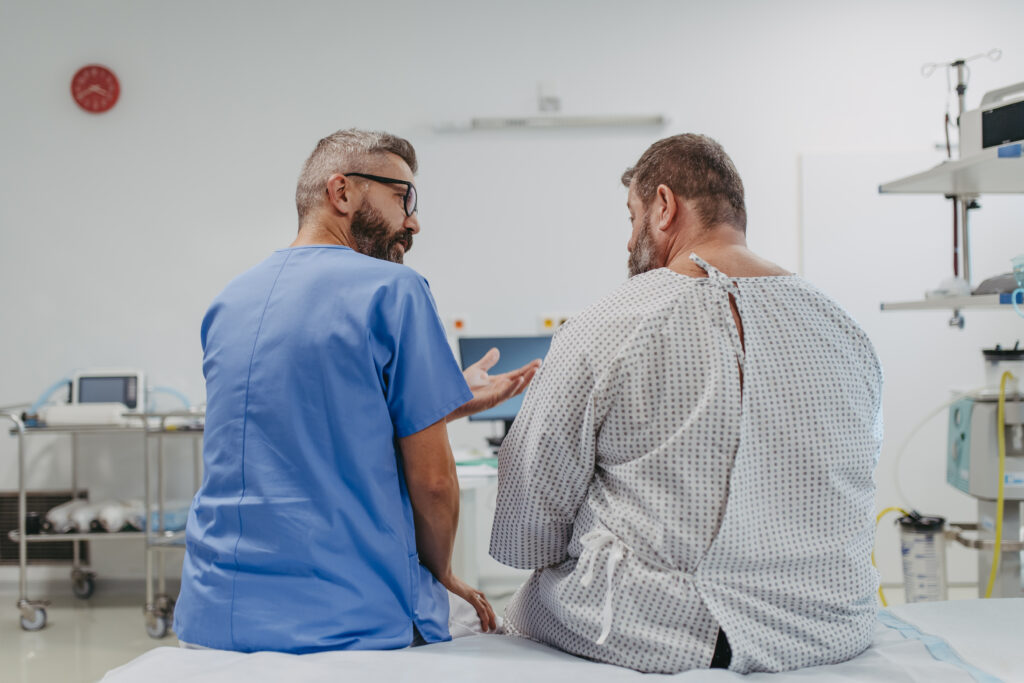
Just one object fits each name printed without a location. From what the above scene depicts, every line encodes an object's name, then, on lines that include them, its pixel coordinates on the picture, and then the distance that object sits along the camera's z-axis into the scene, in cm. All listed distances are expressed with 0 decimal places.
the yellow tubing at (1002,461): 232
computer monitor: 315
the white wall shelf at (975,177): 206
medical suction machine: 233
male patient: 111
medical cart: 320
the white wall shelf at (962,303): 212
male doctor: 117
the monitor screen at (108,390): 358
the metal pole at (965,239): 262
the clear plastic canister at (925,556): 253
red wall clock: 382
